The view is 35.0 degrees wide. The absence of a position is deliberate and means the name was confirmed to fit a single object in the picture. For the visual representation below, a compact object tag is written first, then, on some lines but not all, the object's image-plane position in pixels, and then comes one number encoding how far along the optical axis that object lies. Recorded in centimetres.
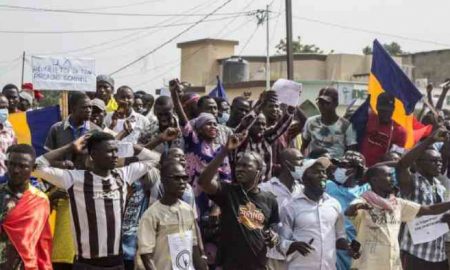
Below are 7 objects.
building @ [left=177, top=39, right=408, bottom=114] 2922
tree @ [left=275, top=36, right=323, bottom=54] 4968
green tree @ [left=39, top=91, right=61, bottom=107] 3704
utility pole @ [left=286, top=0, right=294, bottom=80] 1847
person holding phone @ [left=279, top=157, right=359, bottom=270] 574
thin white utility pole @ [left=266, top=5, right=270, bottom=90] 2670
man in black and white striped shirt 515
